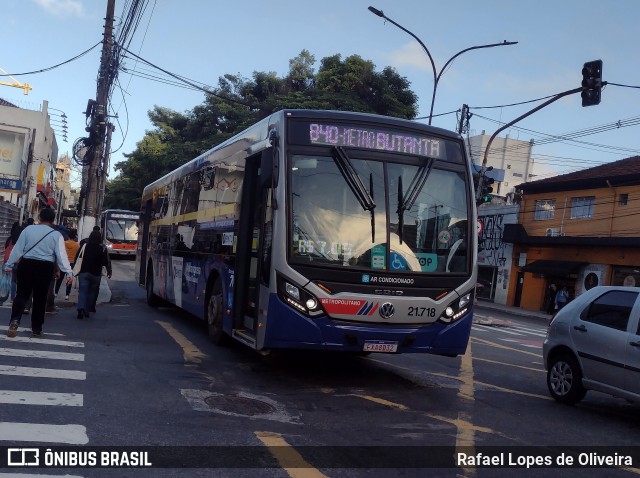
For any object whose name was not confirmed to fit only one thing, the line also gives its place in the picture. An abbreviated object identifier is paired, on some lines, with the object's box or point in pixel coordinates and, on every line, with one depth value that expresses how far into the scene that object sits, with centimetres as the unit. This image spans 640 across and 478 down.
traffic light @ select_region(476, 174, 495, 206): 2387
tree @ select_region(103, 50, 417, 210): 4044
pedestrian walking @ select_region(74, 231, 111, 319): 1253
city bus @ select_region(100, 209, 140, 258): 3869
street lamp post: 2252
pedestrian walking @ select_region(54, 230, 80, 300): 1517
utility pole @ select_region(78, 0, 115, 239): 1734
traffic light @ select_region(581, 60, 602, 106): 1695
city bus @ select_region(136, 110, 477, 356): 749
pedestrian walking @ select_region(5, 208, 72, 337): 917
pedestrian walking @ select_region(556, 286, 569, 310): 3200
